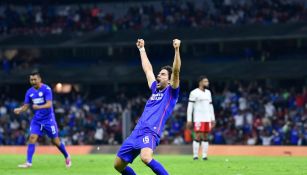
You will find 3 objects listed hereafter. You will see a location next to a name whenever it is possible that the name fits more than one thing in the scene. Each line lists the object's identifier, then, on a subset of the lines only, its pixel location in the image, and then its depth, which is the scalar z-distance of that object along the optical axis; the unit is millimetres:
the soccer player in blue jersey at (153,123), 13031
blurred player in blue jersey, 20797
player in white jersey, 24641
